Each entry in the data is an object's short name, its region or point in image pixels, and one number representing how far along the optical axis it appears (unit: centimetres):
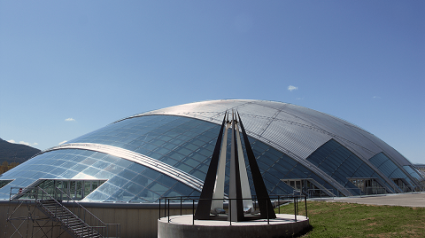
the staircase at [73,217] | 1905
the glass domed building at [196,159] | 2134
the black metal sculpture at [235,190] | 1252
